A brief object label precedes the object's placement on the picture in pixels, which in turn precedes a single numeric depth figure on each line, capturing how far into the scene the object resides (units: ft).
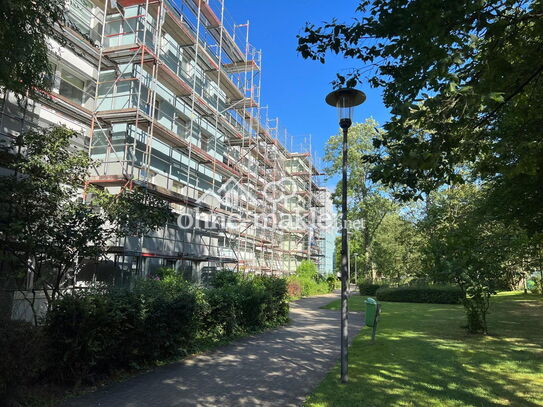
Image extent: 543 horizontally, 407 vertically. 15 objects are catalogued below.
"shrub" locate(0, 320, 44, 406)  14.87
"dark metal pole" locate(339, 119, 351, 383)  22.24
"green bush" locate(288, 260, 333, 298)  94.76
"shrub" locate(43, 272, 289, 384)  19.04
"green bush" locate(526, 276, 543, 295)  92.45
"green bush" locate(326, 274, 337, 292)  132.84
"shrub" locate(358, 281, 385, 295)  110.40
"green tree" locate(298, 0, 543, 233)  13.79
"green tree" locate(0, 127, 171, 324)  23.63
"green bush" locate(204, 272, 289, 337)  33.42
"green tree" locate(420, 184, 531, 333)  37.22
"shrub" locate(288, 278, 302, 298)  88.74
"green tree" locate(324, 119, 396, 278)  130.41
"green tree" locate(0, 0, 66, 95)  18.67
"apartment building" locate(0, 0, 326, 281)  50.70
